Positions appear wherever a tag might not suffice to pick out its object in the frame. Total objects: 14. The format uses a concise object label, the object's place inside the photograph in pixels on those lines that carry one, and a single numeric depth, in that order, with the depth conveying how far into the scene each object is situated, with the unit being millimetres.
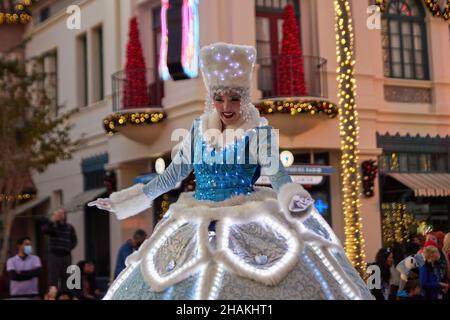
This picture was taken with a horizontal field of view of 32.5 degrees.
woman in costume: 3039
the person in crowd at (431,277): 6969
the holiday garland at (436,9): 7539
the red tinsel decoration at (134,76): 12516
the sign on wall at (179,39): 10156
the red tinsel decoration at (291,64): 11508
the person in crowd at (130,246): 8039
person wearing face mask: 8430
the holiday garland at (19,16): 8227
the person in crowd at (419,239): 9331
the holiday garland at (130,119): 12234
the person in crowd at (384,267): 7584
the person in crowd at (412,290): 7002
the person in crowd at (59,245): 9273
